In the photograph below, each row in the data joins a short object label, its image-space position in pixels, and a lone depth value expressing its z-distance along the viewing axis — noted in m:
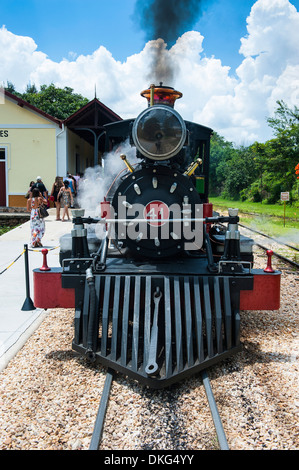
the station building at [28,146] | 16.70
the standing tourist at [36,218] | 9.60
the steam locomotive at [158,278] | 3.58
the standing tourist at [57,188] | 13.66
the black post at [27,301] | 5.49
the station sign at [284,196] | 16.53
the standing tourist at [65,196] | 13.16
